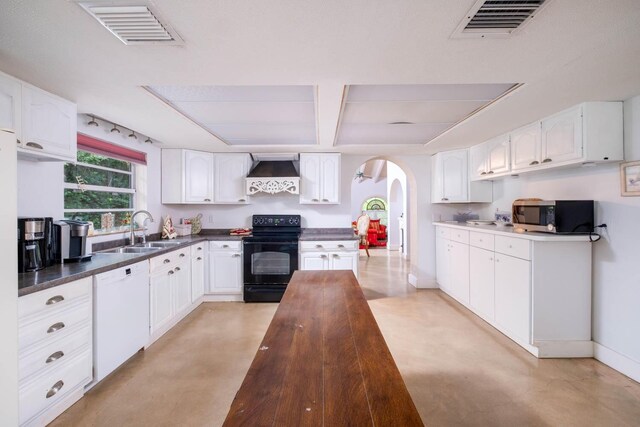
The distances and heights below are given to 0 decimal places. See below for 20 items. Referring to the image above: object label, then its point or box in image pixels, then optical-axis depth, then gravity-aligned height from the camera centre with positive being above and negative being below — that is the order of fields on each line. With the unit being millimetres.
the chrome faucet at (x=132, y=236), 3258 -283
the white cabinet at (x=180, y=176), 4102 +513
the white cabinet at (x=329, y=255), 4070 -612
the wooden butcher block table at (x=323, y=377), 730 -521
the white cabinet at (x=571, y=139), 2365 +663
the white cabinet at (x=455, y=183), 4172 +442
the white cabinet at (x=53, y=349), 1587 -845
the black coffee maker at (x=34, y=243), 1893 -220
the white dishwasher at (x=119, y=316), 2082 -837
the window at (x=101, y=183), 2746 +313
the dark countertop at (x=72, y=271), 1641 -404
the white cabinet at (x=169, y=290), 2807 -853
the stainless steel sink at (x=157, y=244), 3361 -393
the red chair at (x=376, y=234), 10248 -824
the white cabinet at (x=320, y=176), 4336 +541
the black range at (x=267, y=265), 4035 -755
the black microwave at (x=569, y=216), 2533 -36
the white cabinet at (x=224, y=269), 4074 -813
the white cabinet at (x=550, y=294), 2561 -745
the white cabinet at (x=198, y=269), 3742 -782
